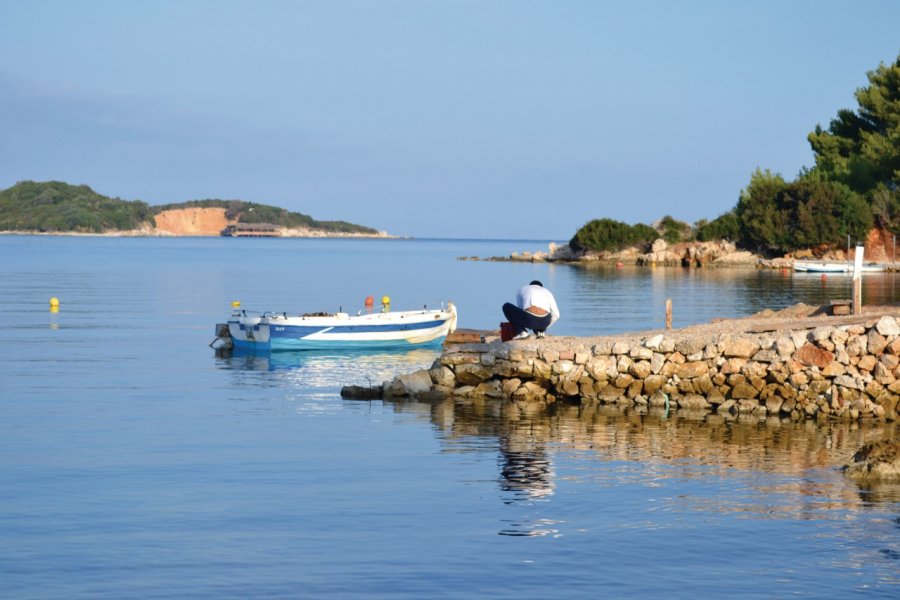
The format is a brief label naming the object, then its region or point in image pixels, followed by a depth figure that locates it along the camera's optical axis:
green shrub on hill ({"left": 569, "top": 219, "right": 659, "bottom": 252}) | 121.94
